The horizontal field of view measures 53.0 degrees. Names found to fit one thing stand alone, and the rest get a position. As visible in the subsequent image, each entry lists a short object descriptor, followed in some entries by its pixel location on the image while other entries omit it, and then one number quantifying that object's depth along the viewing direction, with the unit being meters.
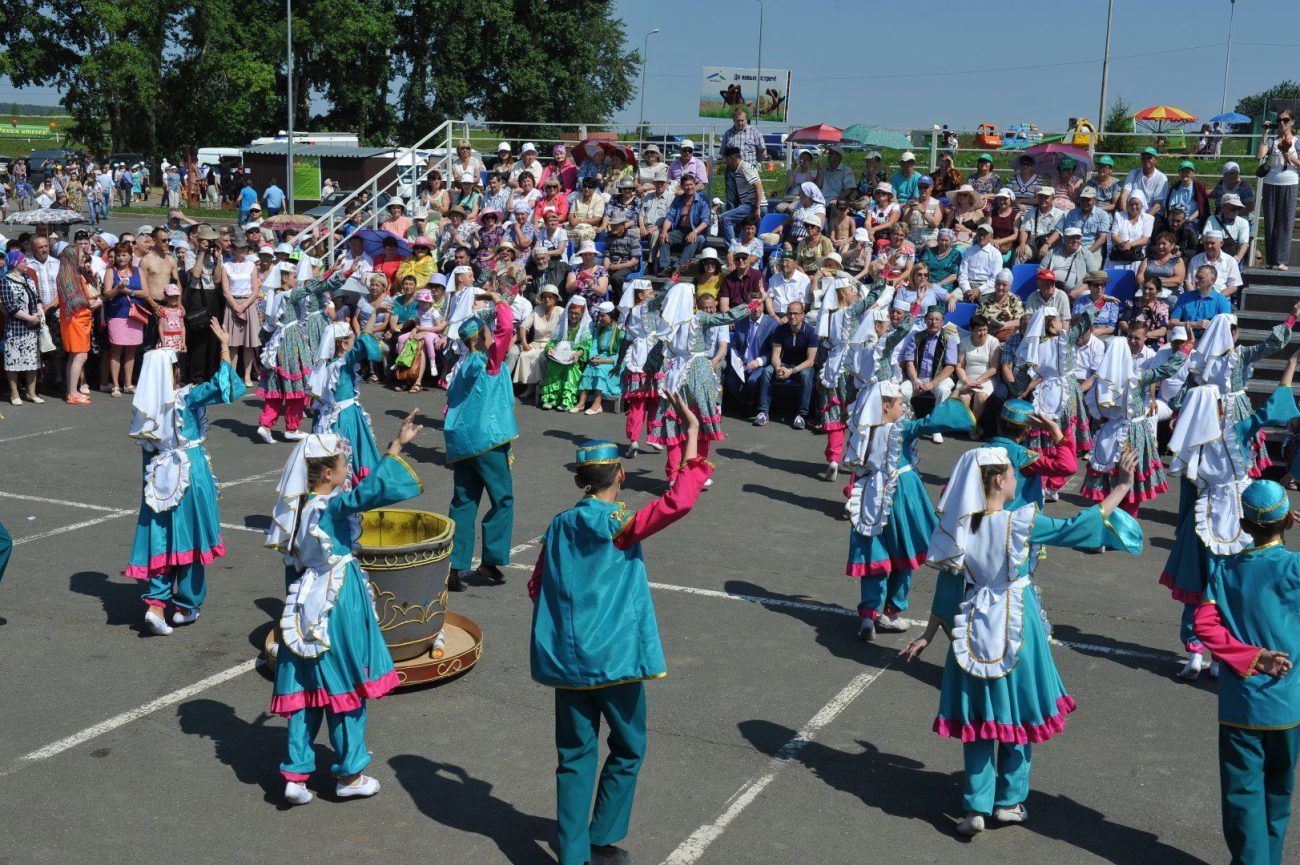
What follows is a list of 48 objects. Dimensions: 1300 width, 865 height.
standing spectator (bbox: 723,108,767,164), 20.28
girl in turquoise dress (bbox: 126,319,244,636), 8.16
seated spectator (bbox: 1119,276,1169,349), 14.29
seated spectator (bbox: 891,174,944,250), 17.61
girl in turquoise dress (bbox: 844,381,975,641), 8.38
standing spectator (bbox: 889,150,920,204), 19.16
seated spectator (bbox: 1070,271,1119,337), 14.75
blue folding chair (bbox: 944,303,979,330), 15.93
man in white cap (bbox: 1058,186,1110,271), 16.25
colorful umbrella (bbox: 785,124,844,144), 21.16
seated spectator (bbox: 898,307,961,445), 15.02
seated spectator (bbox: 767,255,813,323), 16.36
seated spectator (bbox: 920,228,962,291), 16.64
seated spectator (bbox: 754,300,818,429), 15.77
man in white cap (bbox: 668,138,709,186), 20.14
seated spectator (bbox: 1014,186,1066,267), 16.72
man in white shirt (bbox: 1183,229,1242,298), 15.17
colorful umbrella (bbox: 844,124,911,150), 20.86
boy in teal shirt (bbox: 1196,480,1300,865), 5.26
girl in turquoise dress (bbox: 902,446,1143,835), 5.75
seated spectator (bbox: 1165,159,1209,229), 16.67
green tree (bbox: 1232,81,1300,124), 50.68
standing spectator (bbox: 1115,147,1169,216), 17.20
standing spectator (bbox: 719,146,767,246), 19.14
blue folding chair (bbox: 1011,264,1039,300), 16.28
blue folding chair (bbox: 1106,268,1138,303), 15.69
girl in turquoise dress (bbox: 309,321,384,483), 10.74
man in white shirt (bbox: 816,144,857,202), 19.45
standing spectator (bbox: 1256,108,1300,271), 16.64
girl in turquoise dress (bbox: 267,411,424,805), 5.96
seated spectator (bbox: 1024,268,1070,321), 14.59
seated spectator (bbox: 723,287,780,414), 16.03
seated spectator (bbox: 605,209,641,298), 18.39
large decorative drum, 7.38
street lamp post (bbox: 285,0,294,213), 33.02
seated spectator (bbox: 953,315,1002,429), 14.77
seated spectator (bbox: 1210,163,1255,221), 16.56
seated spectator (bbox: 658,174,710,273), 18.73
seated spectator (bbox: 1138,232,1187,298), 15.47
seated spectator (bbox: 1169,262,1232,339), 14.26
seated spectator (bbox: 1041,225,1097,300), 15.88
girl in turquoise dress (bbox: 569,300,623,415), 16.27
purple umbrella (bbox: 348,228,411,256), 19.25
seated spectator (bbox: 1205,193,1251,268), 16.14
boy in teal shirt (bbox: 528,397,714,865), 5.34
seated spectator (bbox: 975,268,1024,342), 14.95
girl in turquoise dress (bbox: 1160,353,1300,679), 7.96
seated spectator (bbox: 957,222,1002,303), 16.14
